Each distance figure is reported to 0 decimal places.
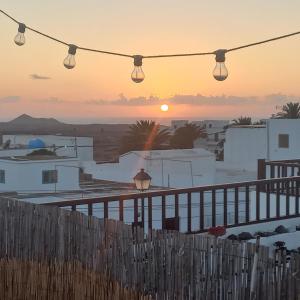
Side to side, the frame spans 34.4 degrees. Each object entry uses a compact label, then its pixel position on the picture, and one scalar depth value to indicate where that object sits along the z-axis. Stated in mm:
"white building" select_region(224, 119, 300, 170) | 21915
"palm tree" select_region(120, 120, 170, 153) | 31605
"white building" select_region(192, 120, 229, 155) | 36195
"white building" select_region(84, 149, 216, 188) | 18798
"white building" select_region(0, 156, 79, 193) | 18295
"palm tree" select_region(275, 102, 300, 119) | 30819
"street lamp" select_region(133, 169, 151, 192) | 6729
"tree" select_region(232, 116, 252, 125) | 34601
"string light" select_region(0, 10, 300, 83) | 4954
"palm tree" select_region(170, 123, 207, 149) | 35210
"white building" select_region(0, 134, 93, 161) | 24898
